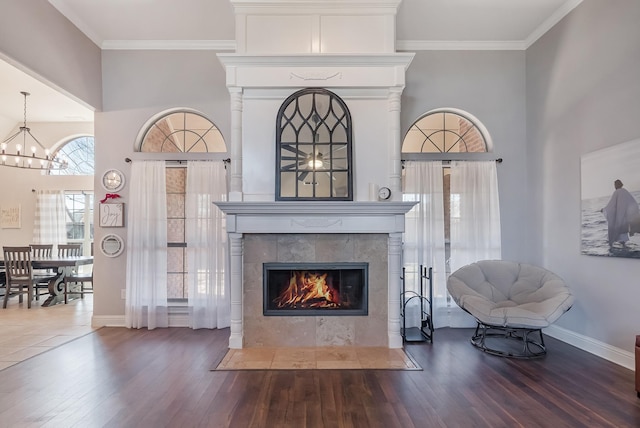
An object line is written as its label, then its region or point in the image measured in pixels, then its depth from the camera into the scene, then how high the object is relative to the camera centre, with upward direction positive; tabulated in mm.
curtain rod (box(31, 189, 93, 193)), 7773 +767
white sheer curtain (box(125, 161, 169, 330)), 4680 -265
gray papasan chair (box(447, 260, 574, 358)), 3580 -769
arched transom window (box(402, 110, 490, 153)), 4914 +1203
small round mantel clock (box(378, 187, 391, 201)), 3994 +339
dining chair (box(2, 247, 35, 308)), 6016 -683
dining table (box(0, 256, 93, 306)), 6121 -647
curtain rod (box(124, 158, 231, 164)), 4817 +854
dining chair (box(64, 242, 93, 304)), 6371 -1032
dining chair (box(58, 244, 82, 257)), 7145 -443
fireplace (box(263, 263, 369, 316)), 4074 -685
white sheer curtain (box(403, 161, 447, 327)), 4688 -39
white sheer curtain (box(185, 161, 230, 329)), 4652 -253
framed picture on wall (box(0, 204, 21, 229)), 7707 +190
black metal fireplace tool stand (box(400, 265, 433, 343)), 4188 -986
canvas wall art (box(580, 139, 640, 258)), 3312 +229
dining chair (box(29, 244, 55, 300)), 6299 -817
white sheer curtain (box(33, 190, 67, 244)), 7680 +187
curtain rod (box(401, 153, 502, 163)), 4793 +851
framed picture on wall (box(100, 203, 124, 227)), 4781 +151
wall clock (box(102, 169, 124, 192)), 4844 +641
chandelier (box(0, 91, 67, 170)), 7574 +1524
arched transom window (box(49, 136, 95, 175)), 7988 +1535
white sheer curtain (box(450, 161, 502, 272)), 4719 +145
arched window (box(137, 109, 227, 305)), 4895 +992
